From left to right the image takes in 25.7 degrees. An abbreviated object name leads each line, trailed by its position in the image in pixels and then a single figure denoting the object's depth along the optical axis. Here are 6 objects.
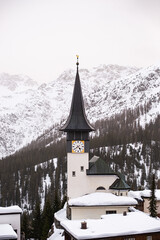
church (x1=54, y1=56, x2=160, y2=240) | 57.47
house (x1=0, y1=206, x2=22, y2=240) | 43.00
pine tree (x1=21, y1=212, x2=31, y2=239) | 68.81
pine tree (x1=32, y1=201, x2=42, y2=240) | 68.57
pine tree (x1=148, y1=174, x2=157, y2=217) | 48.97
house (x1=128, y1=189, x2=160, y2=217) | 55.81
